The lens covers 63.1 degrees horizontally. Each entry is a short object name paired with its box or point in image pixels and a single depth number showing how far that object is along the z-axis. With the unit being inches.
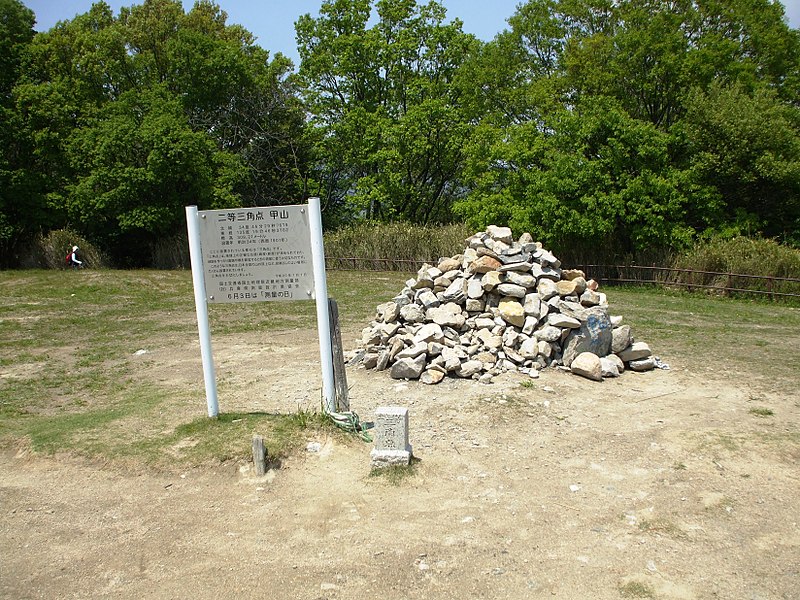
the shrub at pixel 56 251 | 1016.2
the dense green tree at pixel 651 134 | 859.4
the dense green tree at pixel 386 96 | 1198.9
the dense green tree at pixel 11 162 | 1021.2
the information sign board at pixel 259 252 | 251.3
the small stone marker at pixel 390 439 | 228.1
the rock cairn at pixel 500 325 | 339.6
